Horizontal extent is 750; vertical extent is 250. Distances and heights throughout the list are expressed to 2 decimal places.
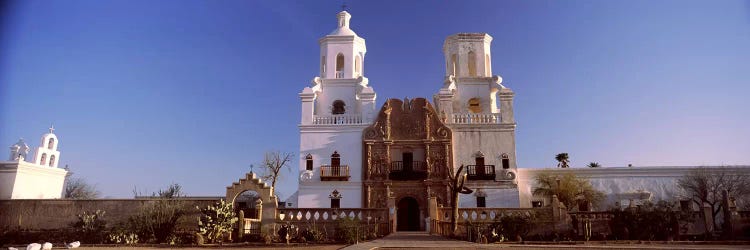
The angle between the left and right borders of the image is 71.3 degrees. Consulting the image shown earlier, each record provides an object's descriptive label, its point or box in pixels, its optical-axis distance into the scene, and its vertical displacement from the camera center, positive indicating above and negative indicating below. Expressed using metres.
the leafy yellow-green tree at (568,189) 28.81 +2.21
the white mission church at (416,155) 30.55 +4.31
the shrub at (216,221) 18.94 +0.24
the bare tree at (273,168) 39.91 +4.48
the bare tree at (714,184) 28.66 +2.46
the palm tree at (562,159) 37.84 +5.03
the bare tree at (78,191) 47.01 +3.27
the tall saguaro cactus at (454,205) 20.64 +0.91
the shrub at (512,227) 19.41 +0.06
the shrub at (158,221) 18.95 +0.22
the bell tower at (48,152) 35.78 +5.12
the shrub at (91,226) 19.44 +0.04
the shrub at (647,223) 19.97 +0.23
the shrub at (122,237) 18.50 -0.35
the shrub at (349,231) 18.27 -0.11
